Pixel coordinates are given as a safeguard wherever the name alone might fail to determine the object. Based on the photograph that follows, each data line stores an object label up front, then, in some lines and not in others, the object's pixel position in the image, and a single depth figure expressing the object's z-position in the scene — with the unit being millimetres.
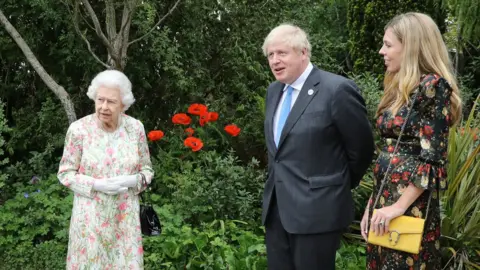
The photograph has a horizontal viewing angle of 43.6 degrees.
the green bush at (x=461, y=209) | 4273
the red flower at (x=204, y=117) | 5719
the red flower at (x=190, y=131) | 5730
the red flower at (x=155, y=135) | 5496
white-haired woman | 3490
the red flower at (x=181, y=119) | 5723
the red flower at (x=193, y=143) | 5520
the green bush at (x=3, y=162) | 5223
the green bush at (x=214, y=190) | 5055
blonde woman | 2613
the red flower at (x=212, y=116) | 5757
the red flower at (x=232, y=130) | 5668
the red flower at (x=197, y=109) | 5713
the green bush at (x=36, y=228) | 4785
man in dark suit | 2871
